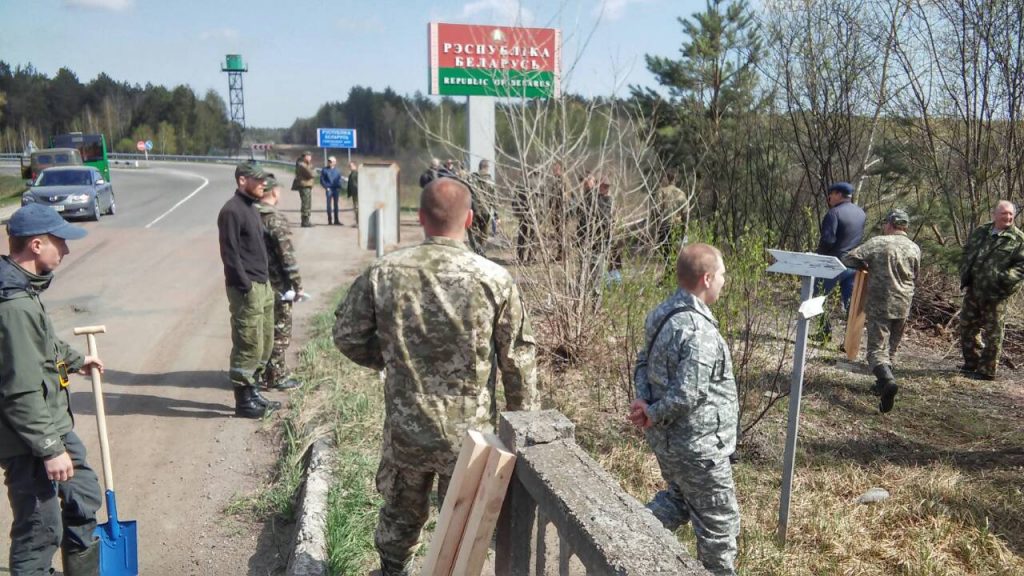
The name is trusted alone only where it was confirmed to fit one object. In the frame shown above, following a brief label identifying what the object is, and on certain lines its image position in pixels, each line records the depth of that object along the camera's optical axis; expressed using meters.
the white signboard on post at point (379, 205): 5.64
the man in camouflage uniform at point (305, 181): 16.72
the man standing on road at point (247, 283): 5.28
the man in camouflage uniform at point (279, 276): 5.80
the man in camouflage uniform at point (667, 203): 6.42
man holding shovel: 2.74
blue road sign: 27.06
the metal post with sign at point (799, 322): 3.73
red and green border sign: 6.43
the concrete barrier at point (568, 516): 1.75
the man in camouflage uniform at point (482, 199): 6.62
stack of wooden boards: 2.29
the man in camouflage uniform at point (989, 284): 6.63
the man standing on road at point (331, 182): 17.83
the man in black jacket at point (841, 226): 7.68
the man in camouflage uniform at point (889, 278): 6.56
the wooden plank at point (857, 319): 6.66
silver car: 17.73
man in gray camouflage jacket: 2.99
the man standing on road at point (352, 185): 17.26
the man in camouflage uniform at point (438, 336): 2.75
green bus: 28.34
